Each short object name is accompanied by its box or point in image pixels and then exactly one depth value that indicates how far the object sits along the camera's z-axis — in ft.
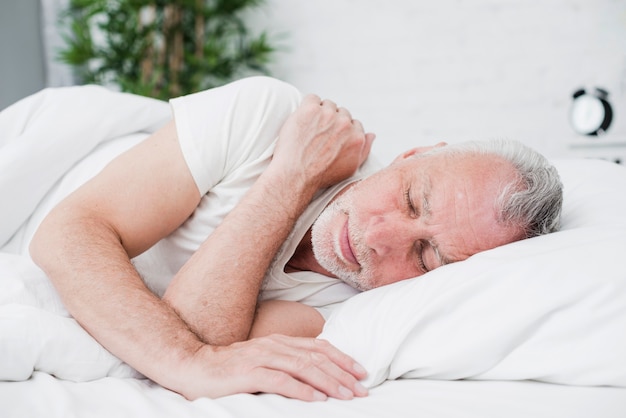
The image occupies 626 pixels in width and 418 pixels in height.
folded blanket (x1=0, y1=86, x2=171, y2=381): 5.20
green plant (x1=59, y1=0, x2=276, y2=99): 11.53
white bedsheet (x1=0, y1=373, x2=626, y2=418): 2.71
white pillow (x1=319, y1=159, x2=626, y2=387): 3.02
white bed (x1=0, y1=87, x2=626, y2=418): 2.83
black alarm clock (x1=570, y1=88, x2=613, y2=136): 7.71
